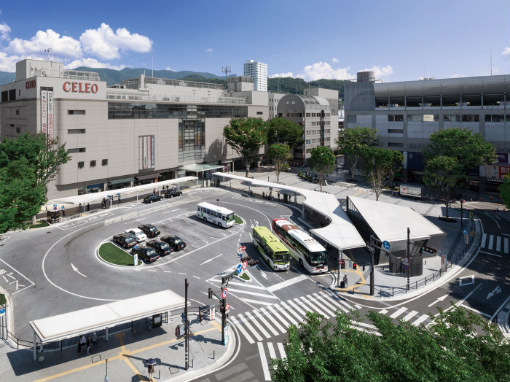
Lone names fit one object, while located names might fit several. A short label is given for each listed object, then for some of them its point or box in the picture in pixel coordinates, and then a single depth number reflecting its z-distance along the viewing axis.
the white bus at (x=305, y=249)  42.84
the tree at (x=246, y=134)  101.31
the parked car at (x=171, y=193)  78.44
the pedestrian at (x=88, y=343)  27.92
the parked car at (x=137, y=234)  51.56
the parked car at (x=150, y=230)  54.00
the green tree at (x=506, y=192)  49.59
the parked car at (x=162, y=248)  47.31
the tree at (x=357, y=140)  100.20
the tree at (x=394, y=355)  14.59
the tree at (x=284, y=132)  113.62
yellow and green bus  43.31
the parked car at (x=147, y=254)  45.25
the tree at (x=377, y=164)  75.00
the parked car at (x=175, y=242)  49.09
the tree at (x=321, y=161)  85.88
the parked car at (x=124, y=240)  49.69
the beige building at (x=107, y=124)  68.50
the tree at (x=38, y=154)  58.38
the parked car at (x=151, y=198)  74.25
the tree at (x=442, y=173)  71.12
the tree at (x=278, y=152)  101.31
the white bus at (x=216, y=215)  58.00
